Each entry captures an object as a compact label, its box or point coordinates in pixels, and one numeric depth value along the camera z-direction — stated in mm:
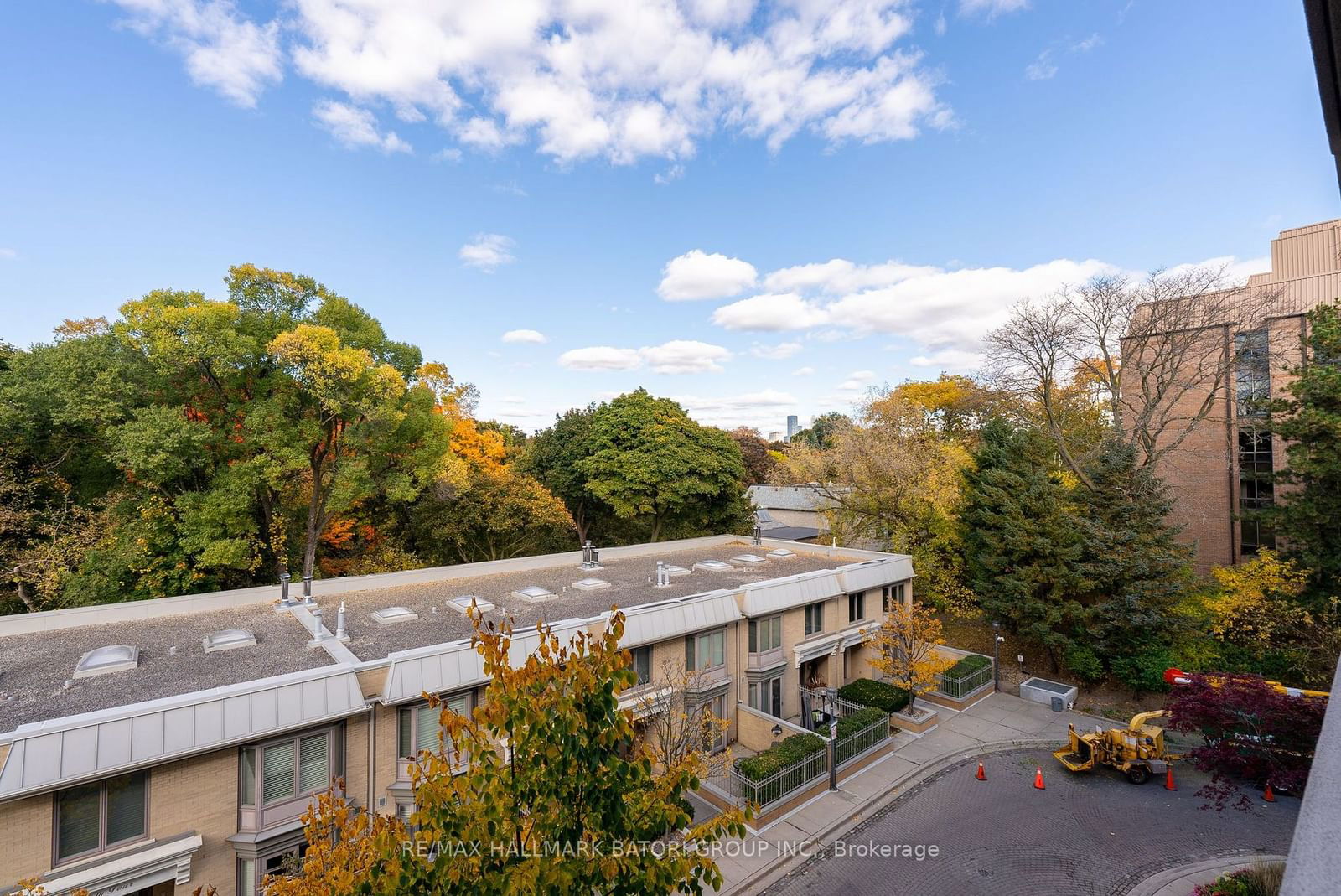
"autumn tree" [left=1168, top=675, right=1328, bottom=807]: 14102
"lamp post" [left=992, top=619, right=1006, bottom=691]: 23841
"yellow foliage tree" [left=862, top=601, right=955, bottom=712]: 20719
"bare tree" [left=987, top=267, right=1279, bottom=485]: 22953
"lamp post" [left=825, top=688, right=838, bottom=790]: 16500
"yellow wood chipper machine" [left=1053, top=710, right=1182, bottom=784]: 16922
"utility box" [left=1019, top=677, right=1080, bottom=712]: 22172
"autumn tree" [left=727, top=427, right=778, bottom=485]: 51328
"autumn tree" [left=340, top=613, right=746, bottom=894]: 5195
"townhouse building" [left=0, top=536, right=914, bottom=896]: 10172
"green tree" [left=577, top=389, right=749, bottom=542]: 34219
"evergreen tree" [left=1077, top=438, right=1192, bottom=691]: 21797
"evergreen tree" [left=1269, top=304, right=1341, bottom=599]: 19172
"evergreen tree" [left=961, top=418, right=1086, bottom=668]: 23672
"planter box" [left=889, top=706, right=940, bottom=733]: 20609
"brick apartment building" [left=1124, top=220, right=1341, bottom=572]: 24031
